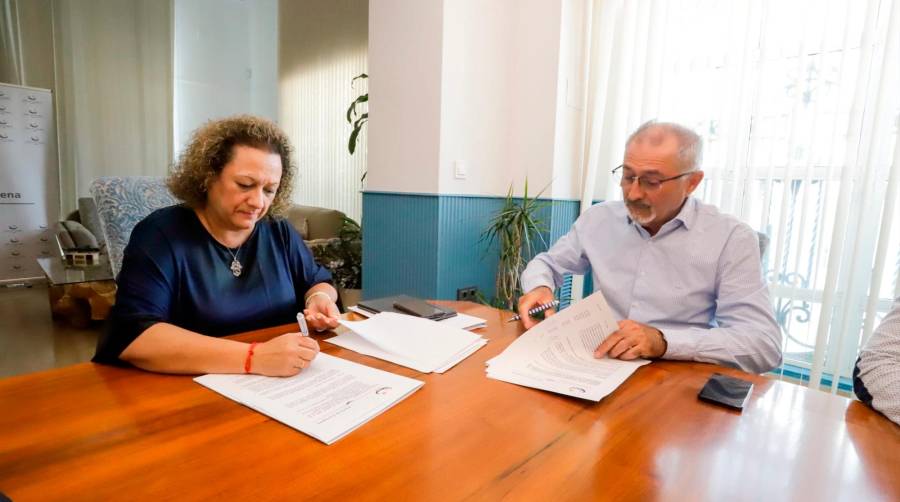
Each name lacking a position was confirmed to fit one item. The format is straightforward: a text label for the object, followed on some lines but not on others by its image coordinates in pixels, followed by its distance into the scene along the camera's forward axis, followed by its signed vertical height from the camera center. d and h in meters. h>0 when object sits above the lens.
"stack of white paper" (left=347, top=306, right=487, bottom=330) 1.18 -0.33
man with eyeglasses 1.14 -0.16
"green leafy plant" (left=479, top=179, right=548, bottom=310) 2.74 -0.25
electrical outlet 2.88 -0.63
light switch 2.74 +0.14
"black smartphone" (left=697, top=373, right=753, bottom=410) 0.76 -0.32
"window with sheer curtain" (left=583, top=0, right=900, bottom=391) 1.96 +0.36
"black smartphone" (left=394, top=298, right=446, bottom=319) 1.22 -0.32
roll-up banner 4.41 -0.09
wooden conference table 0.52 -0.33
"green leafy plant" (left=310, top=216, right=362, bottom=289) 3.49 -0.54
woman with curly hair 0.93 -0.18
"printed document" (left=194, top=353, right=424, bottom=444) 0.65 -0.33
